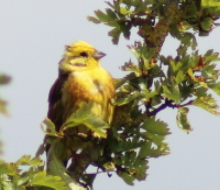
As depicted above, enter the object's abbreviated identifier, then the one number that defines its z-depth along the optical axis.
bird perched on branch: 7.97
